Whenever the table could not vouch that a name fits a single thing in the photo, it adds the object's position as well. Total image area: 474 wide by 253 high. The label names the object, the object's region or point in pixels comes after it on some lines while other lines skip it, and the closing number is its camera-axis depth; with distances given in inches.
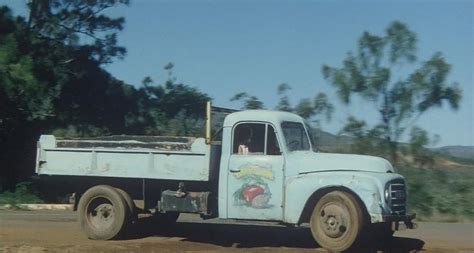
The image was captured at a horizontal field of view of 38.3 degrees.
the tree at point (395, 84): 753.6
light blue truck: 398.3
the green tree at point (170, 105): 1144.8
